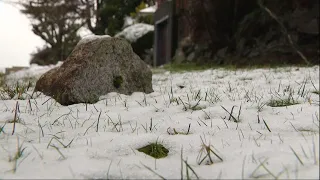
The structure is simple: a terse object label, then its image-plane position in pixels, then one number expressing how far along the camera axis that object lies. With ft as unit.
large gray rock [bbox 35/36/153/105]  10.76
